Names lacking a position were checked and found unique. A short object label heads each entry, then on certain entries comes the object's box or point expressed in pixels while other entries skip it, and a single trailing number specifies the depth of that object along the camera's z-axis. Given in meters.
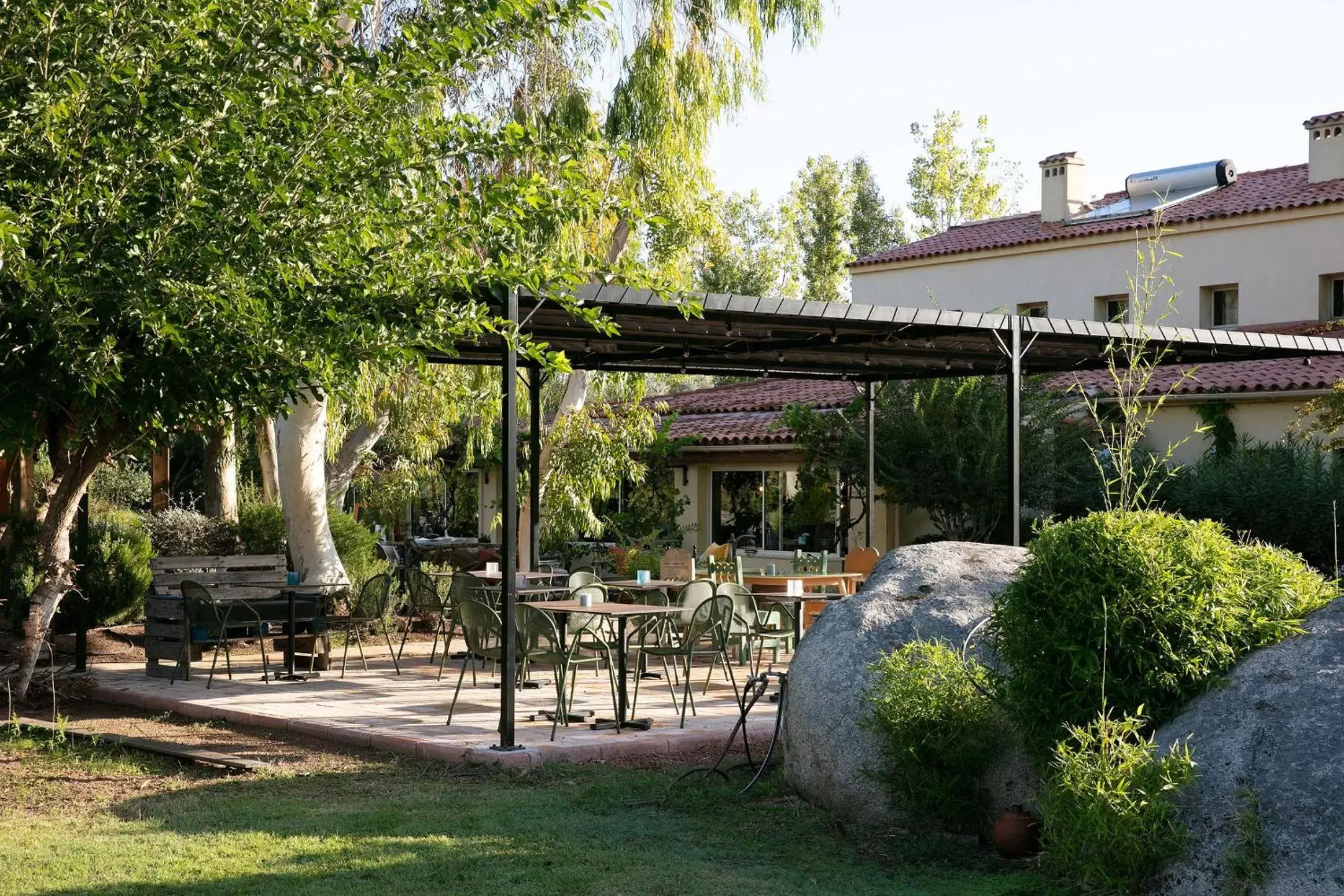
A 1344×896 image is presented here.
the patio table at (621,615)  9.50
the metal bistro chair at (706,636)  10.10
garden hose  7.75
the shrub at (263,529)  17.64
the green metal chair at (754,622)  11.21
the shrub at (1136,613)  5.71
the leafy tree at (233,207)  6.66
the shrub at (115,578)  15.27
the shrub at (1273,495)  16.55
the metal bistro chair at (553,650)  9.59
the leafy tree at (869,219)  48.62
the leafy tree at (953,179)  46.97
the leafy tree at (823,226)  48.03
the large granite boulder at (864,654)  6.94
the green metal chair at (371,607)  13.02
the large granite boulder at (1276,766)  4.98
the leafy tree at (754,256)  45.53
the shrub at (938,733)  6.48
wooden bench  12.24
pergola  9.09
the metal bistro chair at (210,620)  11.77
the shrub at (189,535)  17.42
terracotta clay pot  6.24
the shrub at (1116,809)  5.12
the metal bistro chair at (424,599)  12.84
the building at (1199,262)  19.36
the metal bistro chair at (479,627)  9.98
